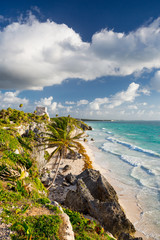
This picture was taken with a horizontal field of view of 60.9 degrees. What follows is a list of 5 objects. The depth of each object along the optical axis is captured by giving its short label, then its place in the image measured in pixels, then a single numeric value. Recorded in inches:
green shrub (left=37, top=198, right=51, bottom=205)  251.0
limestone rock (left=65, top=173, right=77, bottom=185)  569.3
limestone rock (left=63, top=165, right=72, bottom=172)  759.1
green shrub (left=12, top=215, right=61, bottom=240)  169.8
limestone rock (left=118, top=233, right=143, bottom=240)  298.5
